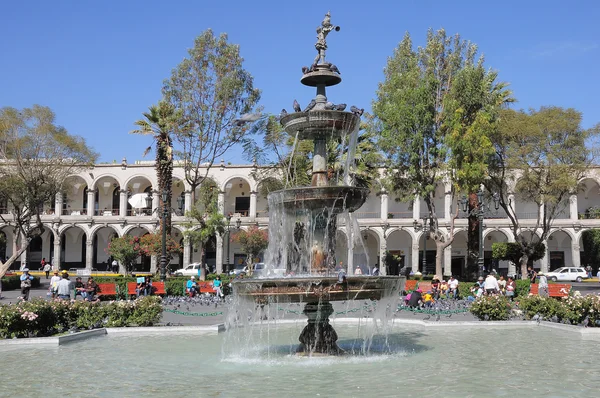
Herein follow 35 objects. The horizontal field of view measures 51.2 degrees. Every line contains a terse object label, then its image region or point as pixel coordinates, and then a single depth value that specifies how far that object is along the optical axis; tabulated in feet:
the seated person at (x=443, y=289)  74.74
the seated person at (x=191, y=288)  75.15
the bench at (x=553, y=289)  66.30
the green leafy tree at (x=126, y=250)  112.72
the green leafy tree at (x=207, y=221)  98.78
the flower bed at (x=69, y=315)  36.99
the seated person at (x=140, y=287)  68.23
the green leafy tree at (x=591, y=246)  135.85
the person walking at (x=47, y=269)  125.35
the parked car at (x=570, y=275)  125.90
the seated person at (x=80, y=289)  62.69
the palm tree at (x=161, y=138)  99.37
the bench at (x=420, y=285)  78.18
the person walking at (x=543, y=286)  60.84
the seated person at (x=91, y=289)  62.39
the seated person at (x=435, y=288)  69.43
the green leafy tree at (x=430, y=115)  81.66
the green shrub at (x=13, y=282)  93.04
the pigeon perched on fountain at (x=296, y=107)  34.41
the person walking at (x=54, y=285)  61.98
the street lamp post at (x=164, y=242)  75.74
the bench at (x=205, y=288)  77.80
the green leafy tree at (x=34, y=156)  91.66
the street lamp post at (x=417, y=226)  131.21
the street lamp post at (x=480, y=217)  71.17
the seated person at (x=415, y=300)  57.06
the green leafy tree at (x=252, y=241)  121.49
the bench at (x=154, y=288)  71.77
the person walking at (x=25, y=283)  64.69
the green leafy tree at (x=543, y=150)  90.78
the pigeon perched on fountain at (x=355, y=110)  33.73
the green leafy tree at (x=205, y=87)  91.04
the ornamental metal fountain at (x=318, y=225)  28.53
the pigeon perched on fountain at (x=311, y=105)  34.30
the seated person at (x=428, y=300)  60.09
